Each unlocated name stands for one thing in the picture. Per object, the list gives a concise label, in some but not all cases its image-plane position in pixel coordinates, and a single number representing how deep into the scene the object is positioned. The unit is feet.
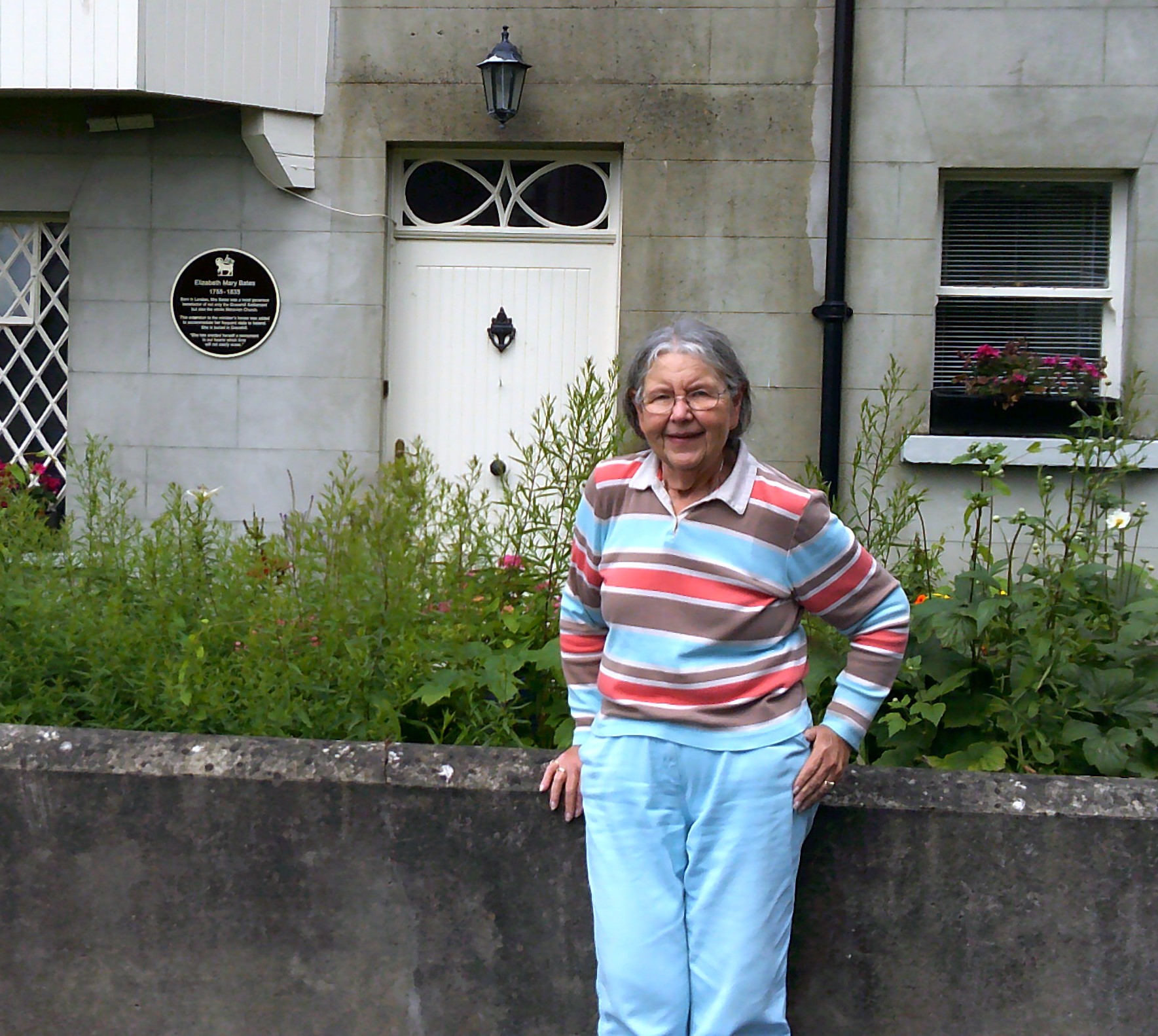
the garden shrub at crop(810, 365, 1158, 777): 9.22
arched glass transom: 24.98
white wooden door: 24.91
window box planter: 24.00
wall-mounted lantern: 23.20
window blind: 24.76
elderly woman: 7.45
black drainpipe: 23.49
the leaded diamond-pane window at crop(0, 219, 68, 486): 25.63
